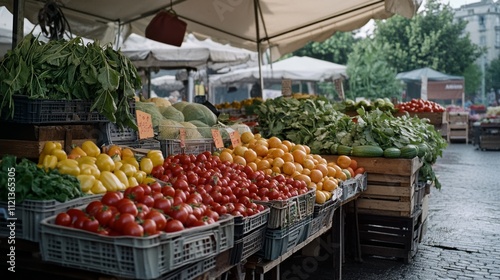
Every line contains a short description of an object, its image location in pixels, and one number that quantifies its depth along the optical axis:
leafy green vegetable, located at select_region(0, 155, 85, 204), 2.58
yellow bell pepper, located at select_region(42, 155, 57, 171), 3.13
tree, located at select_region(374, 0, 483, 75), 32.97
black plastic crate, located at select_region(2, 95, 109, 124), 3.44
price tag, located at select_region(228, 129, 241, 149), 5.28
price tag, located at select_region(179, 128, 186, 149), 4.61
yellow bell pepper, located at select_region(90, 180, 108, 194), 3.00
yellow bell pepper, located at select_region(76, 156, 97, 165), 3.25
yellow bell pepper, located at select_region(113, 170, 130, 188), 3.28
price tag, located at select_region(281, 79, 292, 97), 9.20
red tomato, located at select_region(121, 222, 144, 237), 2.34
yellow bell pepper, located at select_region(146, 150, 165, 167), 3.88
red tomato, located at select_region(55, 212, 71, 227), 2.47
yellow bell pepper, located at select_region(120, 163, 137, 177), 3.40
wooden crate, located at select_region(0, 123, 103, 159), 3.53
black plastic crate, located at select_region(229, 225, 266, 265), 2.99
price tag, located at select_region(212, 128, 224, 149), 4.95
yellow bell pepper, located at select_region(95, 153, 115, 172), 3.31
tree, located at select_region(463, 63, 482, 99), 35.06
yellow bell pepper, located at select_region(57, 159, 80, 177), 3.04
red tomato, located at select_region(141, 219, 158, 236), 2.39
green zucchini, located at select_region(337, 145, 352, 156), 5.81
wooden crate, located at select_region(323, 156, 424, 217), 5.57
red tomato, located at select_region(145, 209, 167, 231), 2.52
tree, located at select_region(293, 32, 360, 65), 37.28
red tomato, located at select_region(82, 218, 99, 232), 2.40
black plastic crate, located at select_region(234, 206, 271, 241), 2.96
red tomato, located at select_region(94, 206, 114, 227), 2.49
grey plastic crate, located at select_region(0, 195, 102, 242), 2.54
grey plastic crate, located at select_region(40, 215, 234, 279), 2.23
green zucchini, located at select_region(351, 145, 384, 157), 5.66
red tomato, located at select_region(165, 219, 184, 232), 2.50
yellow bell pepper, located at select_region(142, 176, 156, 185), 3.44
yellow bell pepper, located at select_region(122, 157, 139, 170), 3.62
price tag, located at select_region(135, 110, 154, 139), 4.13
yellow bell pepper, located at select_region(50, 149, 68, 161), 3.24
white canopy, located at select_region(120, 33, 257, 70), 10.84
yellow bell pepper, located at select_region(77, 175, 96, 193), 2.97
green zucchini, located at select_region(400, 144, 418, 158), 5.57
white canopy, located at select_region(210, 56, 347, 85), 20.11
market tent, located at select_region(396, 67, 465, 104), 27.46
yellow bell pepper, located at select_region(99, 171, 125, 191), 3.10
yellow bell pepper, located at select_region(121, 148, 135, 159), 3.78
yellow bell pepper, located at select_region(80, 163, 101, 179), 3.10
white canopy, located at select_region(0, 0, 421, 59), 7.93
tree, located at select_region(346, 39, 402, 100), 31.92
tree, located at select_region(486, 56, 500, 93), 43.06
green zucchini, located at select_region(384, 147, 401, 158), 5.57
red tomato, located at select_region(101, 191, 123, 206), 2.71
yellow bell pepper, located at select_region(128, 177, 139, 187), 3.33
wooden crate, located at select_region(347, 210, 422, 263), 5.72
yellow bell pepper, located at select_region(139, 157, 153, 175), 3.71
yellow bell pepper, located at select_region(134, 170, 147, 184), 3.46
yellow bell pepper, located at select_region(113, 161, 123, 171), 3.39
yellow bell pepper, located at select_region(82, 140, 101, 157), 3.56
